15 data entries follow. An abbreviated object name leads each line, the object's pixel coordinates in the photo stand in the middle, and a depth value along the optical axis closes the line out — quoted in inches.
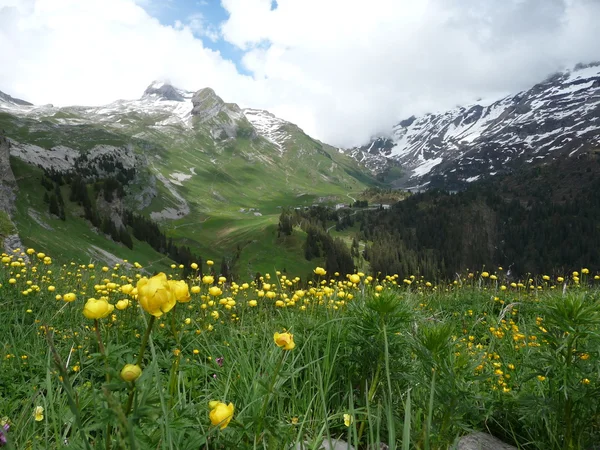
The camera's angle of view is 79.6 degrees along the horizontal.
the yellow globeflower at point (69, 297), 124.1
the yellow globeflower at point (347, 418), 105.8
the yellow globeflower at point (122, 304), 117.1
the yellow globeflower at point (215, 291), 152.4
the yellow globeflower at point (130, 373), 56.2
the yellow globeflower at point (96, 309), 77.9
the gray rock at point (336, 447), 105.3
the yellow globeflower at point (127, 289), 142.6
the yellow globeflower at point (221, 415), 73.7
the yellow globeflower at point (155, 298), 63.9
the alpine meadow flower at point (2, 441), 79.4
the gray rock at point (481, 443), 123.0
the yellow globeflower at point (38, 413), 103.7
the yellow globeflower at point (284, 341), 82.9
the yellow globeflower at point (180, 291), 74.4
